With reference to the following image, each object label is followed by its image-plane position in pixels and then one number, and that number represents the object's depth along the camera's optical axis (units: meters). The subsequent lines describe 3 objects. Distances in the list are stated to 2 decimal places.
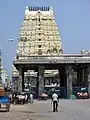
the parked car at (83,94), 51.48
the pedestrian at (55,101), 20.45
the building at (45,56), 52.67
